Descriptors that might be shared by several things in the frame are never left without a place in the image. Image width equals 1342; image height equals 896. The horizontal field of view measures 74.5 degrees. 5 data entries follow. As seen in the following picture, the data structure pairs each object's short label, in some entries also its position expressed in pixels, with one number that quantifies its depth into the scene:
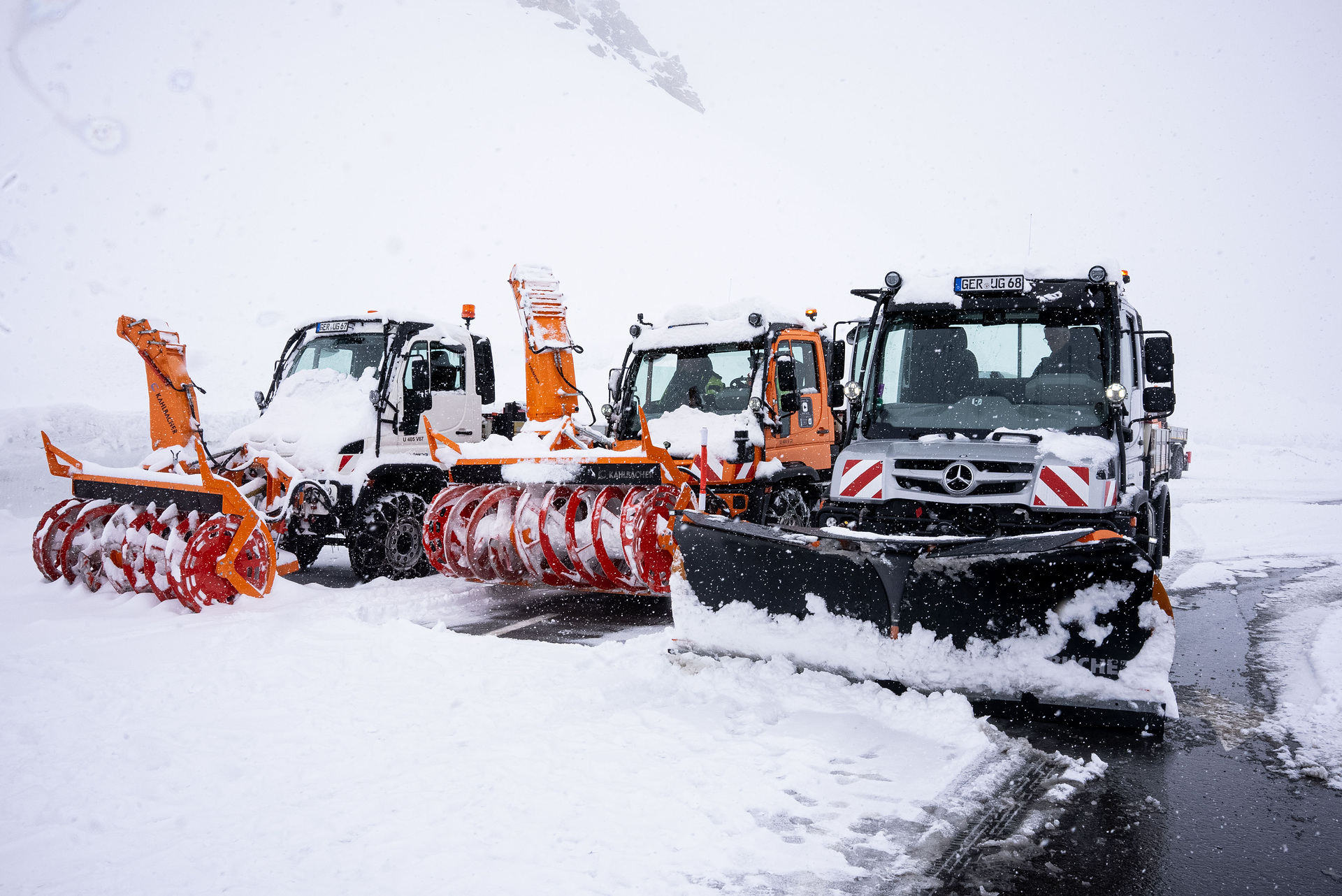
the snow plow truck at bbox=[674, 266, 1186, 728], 4.37
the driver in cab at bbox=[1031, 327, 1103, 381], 5.81
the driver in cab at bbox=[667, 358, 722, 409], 8.28
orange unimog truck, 7.26
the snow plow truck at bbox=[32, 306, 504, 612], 7.48
